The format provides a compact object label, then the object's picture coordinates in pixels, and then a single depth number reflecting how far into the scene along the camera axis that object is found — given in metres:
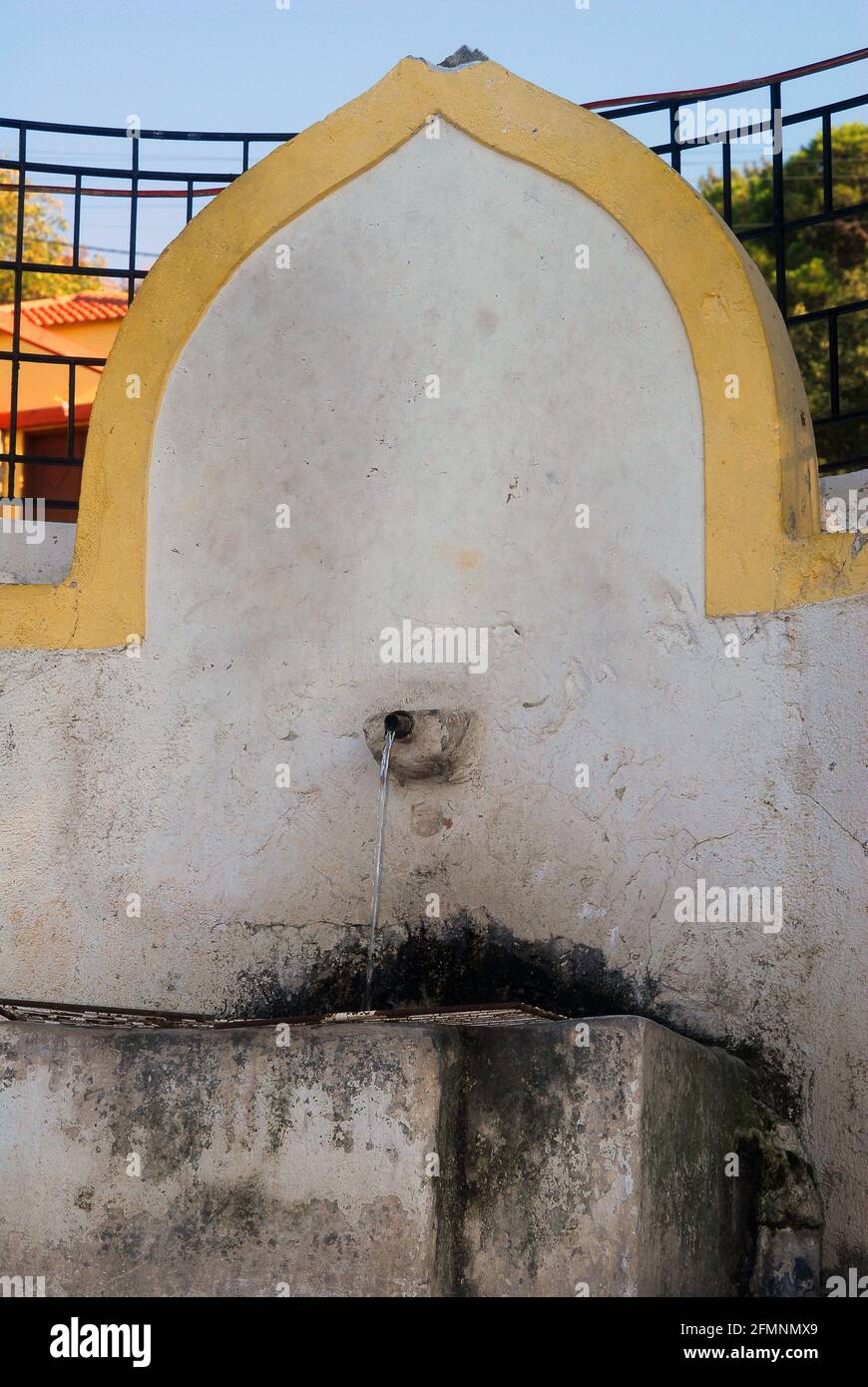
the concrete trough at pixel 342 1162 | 3.82
